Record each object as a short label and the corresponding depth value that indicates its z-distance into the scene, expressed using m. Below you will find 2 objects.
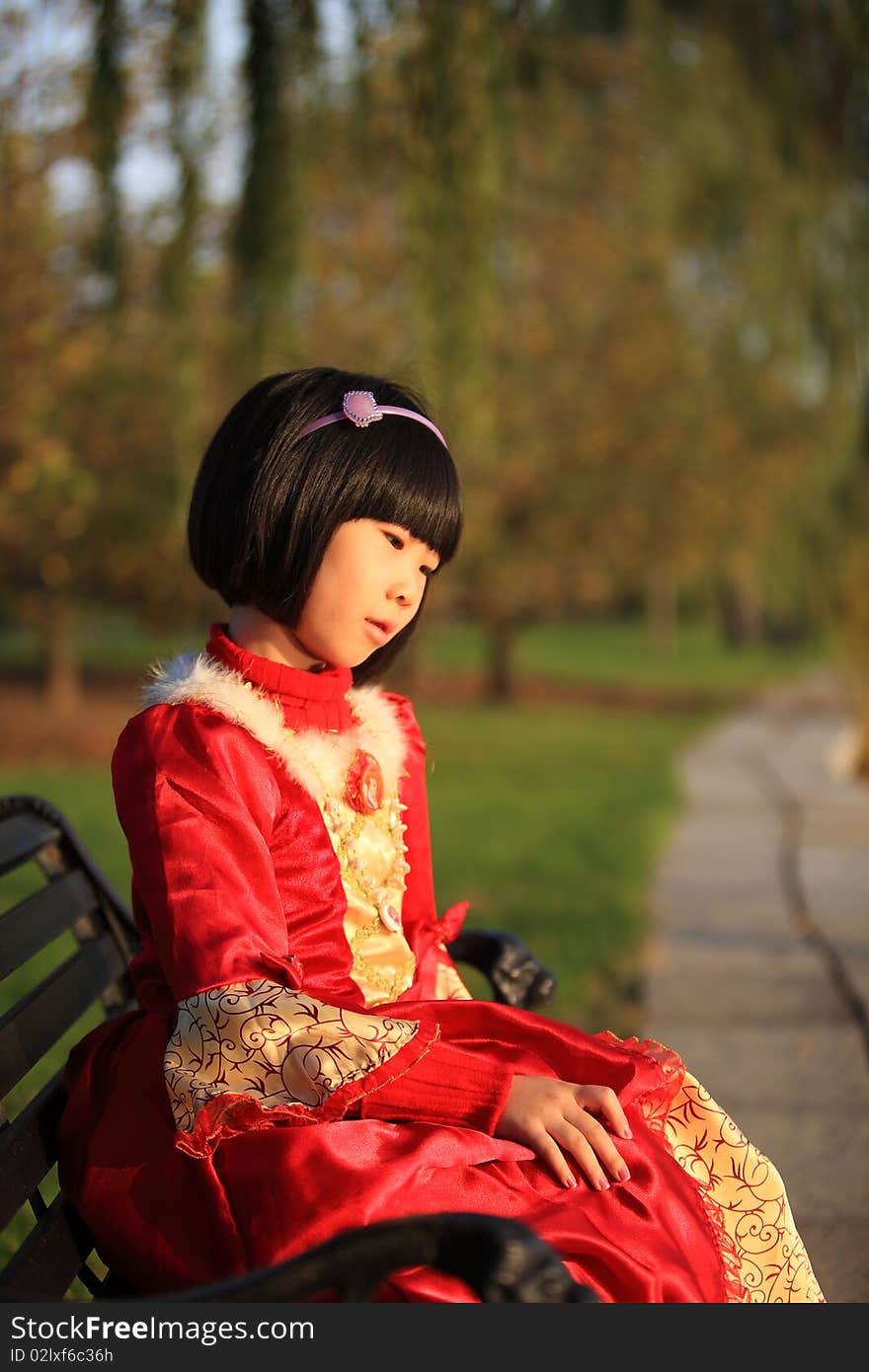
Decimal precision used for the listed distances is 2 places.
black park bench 1.18
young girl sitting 1.53
